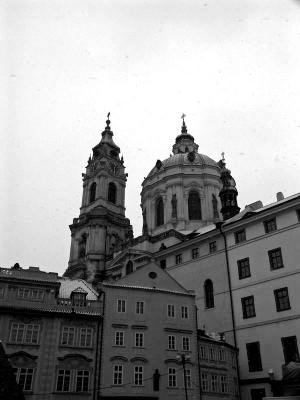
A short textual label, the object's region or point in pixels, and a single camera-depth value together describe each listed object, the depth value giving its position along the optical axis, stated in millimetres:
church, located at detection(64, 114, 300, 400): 40312
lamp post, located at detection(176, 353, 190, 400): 29612
